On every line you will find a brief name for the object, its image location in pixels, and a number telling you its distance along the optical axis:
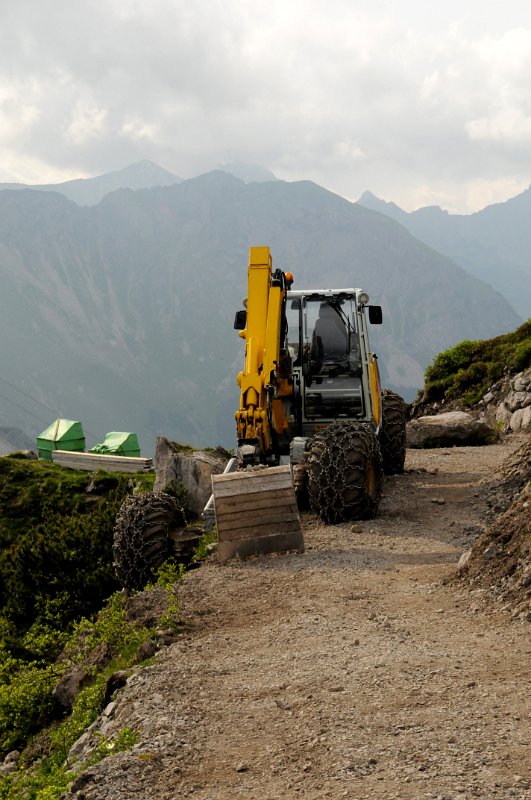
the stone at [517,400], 25.52
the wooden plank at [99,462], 33.47
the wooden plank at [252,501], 10.54
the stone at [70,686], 8.99
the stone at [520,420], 24.53
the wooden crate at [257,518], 10.44
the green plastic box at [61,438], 40.00
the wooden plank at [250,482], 10.61
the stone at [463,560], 8.45
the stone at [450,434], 23.92
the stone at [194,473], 18.22
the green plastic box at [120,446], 38.38
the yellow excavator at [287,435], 10.55
